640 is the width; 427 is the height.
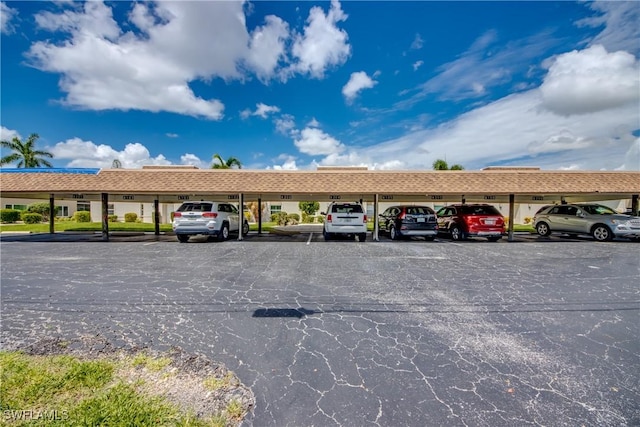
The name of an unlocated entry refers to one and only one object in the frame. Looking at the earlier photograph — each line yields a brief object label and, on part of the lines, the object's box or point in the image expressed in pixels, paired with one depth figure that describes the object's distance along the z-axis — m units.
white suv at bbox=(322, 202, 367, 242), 12.98
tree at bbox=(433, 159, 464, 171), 34.11
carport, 13.50
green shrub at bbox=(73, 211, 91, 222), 29.78
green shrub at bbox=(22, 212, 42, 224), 27.30
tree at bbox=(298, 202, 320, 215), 33.81
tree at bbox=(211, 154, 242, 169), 30.47
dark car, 13.41
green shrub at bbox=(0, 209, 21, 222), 28.16
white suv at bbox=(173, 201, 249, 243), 12.80
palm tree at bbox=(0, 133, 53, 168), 36.19
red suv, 13.53
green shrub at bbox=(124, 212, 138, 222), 30.95
